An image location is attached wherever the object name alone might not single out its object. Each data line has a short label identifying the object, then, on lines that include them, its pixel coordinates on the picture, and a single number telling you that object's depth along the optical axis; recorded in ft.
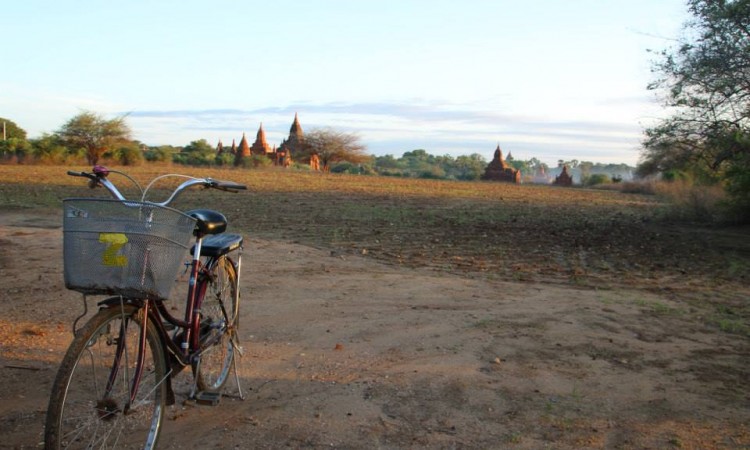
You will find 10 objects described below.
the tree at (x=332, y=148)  240.53
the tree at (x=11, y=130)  207.31
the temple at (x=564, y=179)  215.92
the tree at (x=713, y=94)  40.50
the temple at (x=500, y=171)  218.18
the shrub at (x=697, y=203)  55.11
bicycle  8.28
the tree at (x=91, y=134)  160.35
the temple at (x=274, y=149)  210.79
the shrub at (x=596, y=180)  213.25
